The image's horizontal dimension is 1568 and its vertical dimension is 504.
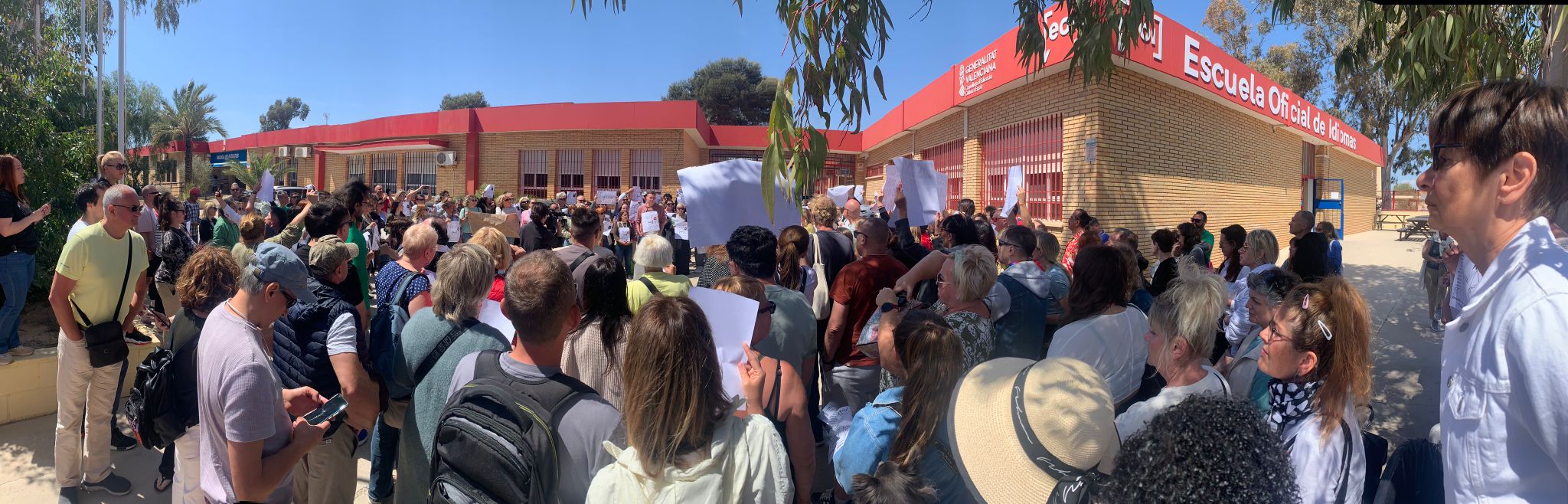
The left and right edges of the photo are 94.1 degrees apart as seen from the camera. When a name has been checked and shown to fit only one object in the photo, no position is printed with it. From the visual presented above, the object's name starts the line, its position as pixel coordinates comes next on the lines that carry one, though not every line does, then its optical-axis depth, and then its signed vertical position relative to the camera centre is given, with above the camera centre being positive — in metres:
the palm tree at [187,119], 41.69 +6.42
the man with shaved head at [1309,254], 5.91 -0.10
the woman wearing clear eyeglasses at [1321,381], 1.96 -0.41
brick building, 10.66 +2.32
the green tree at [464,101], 67.49 +12.20
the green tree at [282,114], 87.38 +13.89
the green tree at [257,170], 32.06 +2.65
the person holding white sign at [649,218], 10.57 +0.25
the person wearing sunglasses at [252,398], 2.25 -0.54
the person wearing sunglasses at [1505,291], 1.17 -0.08
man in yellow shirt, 3.85 -0.51
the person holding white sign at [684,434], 1.79 -0.51
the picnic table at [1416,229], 25.02 +0.53
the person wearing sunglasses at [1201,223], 7.42 +0.19
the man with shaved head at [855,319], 3.91 -0.49
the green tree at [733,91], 46.78 +9.28
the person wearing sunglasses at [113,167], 4.99 +0.42
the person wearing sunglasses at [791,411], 2.82 -0.70
